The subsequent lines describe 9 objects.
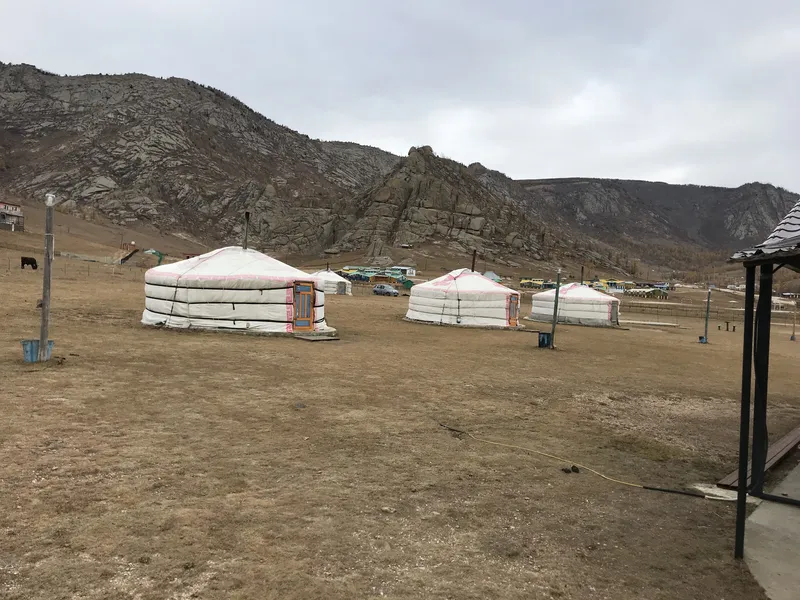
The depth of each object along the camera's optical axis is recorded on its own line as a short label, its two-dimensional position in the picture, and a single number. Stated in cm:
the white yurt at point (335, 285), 3844
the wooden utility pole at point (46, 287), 820
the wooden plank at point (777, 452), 485
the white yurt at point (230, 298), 1431
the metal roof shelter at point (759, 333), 328
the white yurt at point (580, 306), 2714
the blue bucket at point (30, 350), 812
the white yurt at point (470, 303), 2120
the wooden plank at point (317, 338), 1374
